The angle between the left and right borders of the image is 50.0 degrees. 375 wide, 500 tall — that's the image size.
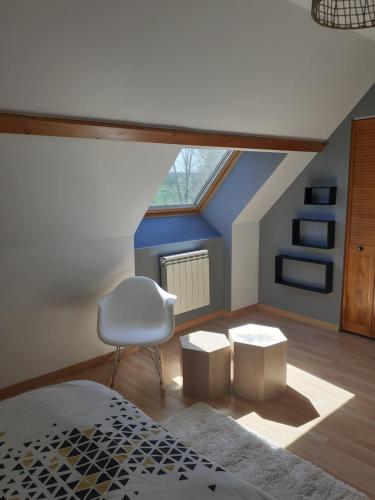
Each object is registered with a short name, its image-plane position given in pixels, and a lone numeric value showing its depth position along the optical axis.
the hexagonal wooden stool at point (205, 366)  2.79
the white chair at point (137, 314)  2.89
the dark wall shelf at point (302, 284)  3.97
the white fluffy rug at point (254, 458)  1.97
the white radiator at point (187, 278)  3.78
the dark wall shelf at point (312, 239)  3.88
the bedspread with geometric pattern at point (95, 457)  1.26
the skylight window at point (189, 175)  3.93
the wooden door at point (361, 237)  3.60
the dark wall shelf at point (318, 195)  3.89
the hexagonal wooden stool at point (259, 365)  2.77
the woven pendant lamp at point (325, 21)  1.24
